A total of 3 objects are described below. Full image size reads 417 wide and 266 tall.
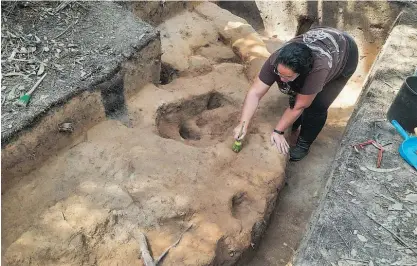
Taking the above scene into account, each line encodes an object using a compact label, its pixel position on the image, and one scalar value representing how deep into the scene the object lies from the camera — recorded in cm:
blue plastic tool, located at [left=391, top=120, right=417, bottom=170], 313
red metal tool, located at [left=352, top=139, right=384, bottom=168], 317
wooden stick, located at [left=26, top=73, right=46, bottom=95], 322
